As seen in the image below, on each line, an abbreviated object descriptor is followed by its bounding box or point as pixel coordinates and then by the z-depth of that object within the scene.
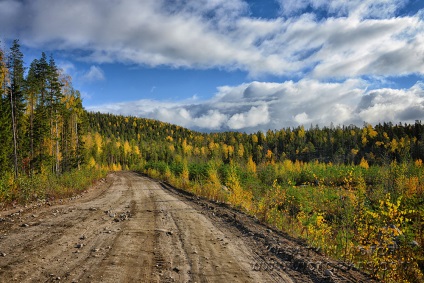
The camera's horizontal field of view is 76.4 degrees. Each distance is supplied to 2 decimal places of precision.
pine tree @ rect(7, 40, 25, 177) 26.23
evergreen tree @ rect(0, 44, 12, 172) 29.27
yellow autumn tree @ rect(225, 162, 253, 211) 13.86
